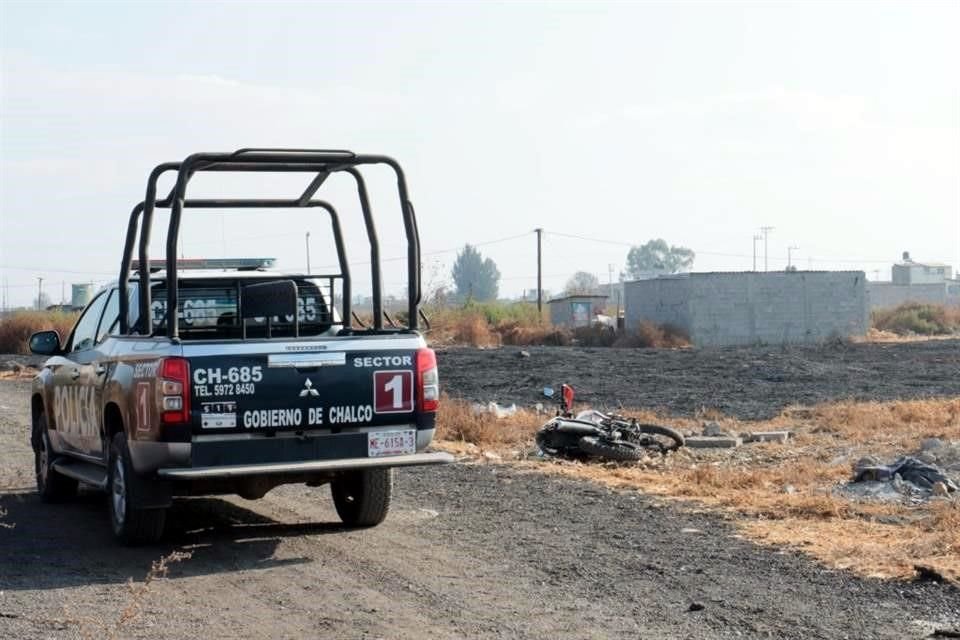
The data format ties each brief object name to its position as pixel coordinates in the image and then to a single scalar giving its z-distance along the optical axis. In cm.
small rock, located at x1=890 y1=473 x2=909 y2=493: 1283
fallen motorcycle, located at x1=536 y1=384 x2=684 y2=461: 1541
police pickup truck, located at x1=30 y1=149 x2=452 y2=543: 895
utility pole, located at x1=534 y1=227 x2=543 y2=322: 7661
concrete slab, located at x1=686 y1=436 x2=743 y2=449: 1772
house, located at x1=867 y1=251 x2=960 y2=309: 11375
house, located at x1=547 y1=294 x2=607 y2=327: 6706
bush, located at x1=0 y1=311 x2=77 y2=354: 5528
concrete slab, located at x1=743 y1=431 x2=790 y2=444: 1885
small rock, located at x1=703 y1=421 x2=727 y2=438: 1930
